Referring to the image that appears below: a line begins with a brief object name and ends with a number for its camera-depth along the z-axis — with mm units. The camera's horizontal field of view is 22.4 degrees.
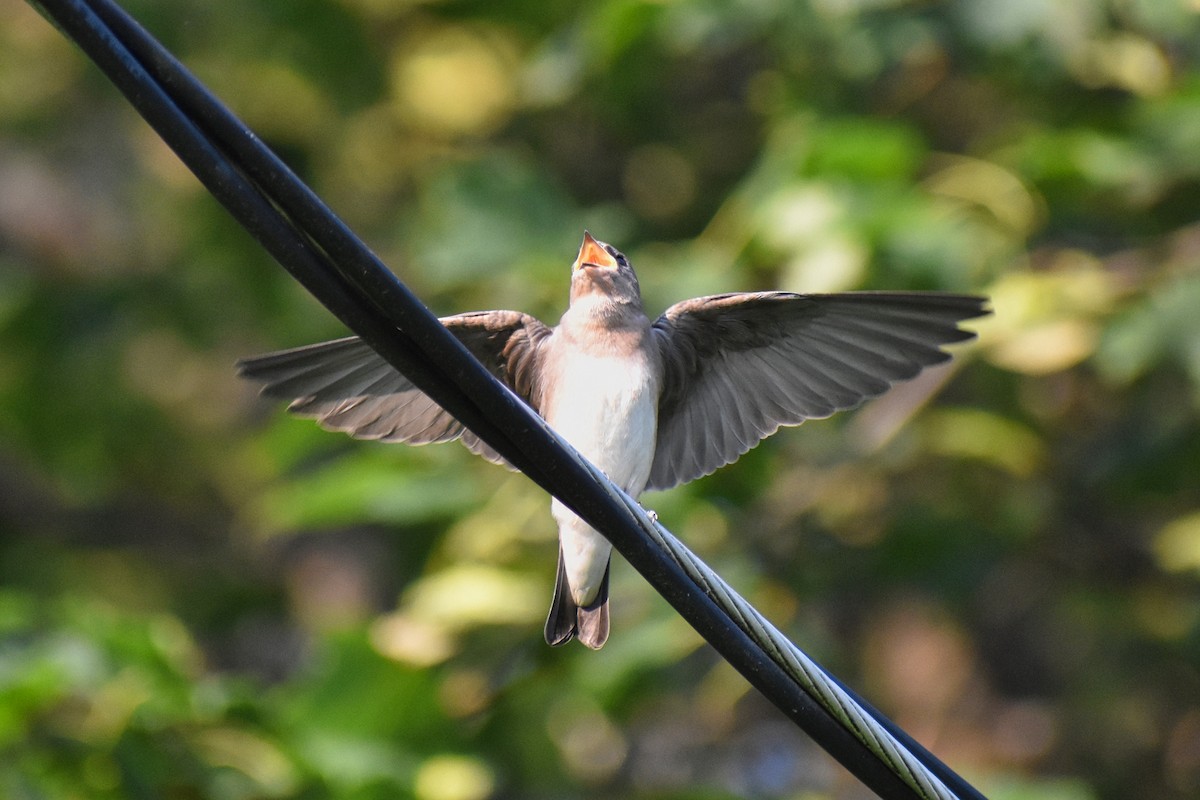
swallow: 7273
